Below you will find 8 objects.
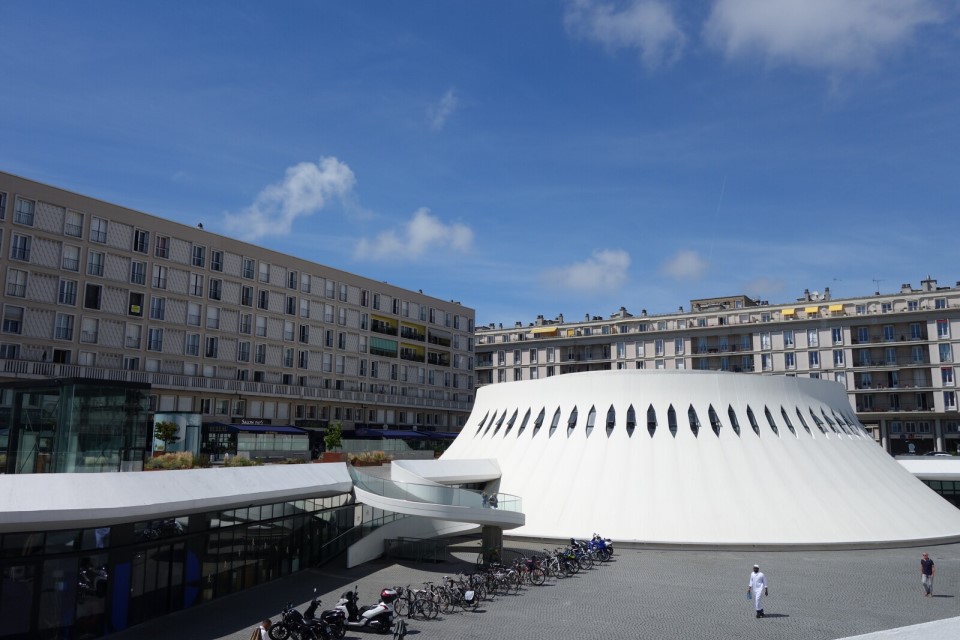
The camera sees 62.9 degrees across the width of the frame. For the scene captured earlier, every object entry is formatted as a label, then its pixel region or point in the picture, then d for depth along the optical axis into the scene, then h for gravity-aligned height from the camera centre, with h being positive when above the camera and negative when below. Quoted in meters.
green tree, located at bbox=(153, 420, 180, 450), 29.23 -0.36
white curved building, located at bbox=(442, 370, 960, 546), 37.50 -1.63
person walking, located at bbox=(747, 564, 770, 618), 22.88 -4.44
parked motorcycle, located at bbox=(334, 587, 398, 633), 21.05 -5.04
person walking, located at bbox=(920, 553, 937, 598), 25.20 -4.28
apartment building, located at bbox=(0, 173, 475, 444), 52.47 +8.19
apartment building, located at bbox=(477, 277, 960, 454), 80.06 +10.02
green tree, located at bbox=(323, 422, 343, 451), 48.28 -0.86
